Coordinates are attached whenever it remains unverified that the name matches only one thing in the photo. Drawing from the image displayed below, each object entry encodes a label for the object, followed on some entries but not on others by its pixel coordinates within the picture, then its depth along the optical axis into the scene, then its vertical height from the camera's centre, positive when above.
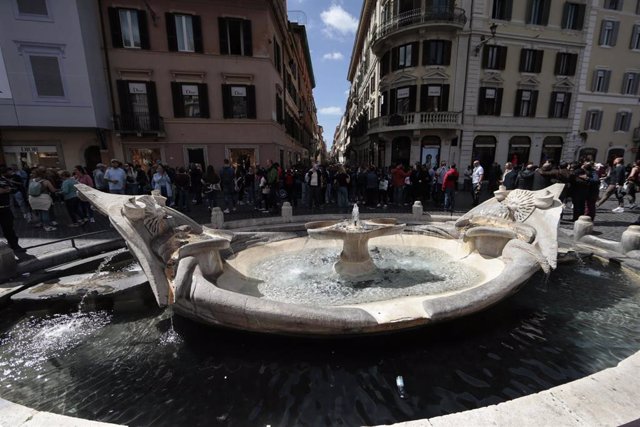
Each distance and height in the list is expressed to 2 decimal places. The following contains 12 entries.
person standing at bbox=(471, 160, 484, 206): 10.58 -0.89
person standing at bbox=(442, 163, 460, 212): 9.92 -1.05
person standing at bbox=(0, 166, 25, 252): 5.75 -1.13
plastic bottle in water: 2.60 -2.07
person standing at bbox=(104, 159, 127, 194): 8.73 -0.59
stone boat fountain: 2.97 -1.55
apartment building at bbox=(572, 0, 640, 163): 21.90 +5.24
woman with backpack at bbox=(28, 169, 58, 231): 7.95 -0.98
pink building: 15.34 +4.21
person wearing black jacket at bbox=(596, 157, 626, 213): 9.72 -0.97
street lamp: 18.80 +7.42
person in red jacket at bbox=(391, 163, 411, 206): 11.25 -0.99
